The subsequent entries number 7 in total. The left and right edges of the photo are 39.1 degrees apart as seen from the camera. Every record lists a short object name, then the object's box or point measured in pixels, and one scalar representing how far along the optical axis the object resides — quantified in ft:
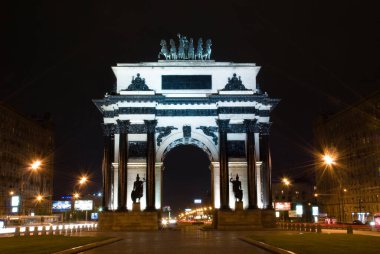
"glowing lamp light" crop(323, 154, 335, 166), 173.65
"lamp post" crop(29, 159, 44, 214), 394.32
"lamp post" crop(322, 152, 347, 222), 327.57
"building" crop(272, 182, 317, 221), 534.37
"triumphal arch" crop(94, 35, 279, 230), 192.34
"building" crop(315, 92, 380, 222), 297.80
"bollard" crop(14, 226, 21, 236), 129.88
